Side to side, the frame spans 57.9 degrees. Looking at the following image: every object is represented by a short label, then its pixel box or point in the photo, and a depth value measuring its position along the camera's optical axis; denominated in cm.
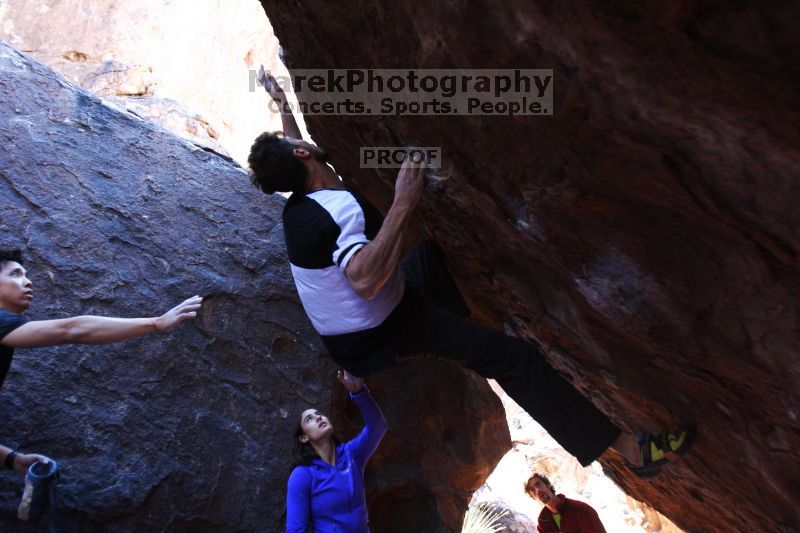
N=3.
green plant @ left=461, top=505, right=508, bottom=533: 911
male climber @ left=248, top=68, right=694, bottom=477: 305
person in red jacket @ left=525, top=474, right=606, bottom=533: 505
